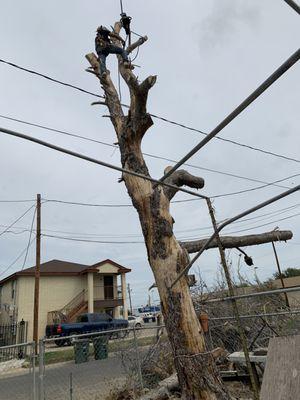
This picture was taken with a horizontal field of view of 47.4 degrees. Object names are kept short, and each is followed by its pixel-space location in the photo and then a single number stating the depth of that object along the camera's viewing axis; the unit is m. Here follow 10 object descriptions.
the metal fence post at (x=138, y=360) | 6.85
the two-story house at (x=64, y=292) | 25.25
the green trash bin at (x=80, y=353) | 10.84
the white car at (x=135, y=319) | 34.64
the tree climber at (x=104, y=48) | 5.96
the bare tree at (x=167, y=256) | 4.02
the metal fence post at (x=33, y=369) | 5.47
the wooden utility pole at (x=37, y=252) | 16.78
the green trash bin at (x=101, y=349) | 10.51
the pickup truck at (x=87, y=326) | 20.14
